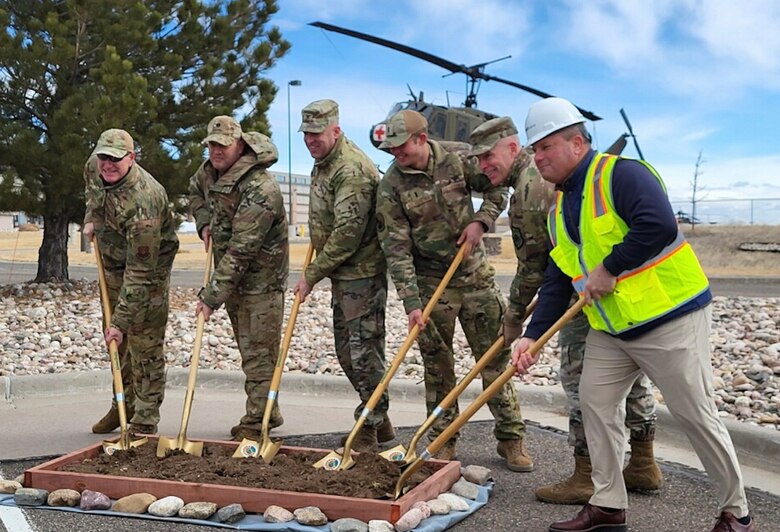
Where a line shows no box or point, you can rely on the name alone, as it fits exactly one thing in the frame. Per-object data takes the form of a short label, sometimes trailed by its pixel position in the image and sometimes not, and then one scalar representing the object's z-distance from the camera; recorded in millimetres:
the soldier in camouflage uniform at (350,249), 5109
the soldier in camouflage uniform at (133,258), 5273
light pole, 38656
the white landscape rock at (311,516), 3848
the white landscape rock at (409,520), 3754
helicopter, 26625
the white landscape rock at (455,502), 4109
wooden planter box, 3883
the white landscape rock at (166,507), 4031
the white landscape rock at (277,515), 3889
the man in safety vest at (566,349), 4367
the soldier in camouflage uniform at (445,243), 4898
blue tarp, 3836
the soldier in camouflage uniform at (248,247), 5227
